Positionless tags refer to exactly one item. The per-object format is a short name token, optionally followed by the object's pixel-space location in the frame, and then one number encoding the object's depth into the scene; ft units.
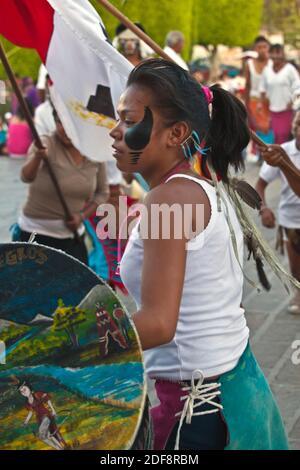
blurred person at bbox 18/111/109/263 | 29.55
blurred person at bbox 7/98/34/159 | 83.47
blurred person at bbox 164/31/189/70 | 61.21
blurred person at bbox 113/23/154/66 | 38.72
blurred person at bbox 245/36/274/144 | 67.25
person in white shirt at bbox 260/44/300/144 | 65.99
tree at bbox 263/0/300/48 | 180.64
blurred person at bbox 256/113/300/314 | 33.29
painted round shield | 11.23
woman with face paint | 12.56
